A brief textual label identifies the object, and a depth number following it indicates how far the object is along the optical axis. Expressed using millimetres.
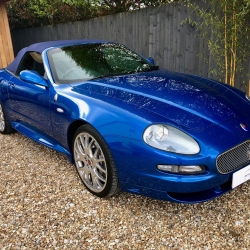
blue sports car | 1854
